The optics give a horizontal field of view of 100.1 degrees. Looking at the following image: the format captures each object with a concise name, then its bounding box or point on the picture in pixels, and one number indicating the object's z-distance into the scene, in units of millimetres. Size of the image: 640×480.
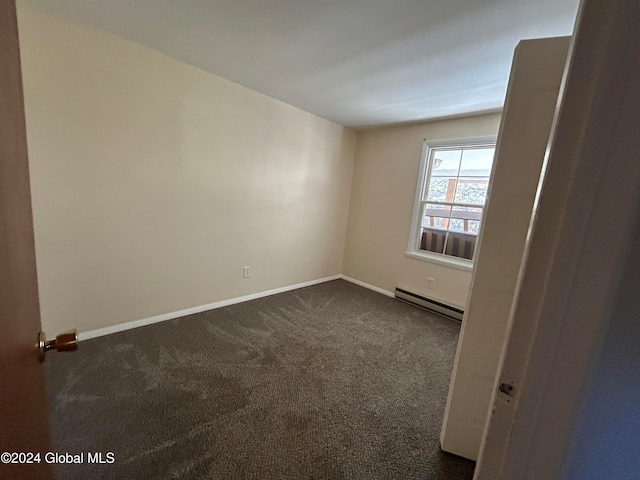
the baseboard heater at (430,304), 3137
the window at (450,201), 3076
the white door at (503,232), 1072
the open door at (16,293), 472
